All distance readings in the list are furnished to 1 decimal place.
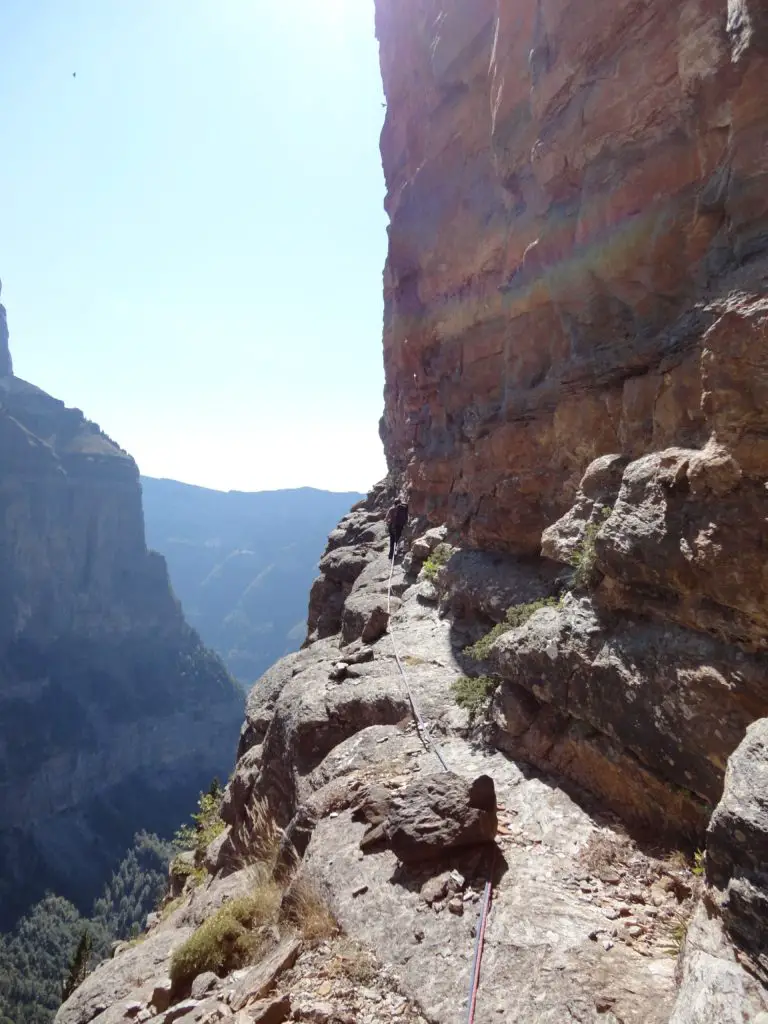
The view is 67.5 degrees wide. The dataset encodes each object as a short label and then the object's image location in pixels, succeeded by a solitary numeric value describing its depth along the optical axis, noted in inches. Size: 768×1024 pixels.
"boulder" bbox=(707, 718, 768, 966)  133.9
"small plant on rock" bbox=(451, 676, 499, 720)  362.0
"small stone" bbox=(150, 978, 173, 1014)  233.1
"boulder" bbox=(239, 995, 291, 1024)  167.2
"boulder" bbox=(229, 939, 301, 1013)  183.6
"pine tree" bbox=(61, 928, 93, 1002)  946.5
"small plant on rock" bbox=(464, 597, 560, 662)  398.9
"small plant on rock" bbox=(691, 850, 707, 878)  189.8
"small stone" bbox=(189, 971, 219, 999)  213.0
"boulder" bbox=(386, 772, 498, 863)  219.3
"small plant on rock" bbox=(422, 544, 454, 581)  664.4
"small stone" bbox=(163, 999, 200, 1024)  204.6
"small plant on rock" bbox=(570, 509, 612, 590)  307.9
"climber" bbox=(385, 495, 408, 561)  895.1
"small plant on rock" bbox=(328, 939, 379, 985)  180.1
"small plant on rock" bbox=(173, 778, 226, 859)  637.9
